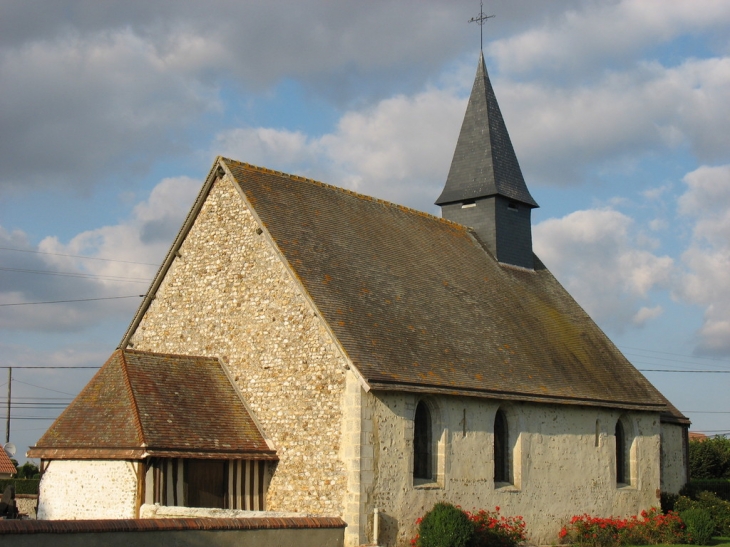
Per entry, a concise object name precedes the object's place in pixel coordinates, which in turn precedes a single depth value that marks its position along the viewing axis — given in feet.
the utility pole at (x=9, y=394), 163.22
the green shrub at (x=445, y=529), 55.52
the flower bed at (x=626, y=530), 69.26
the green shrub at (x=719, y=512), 80.38
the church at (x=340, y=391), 55.36
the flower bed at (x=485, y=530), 56.13
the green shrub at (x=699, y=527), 73.05
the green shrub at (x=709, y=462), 132.36
